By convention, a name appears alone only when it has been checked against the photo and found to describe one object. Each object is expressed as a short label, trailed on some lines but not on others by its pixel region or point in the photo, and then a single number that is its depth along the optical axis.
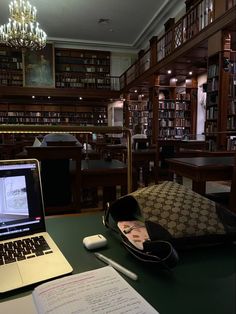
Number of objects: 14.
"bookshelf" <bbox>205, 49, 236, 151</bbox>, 4.80
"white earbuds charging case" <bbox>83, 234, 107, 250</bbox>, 0.78
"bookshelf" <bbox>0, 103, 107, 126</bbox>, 11.32
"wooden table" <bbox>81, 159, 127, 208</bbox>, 2.57
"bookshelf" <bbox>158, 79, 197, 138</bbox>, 8.49
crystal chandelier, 5.47
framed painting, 10.54
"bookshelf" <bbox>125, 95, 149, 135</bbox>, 10.54
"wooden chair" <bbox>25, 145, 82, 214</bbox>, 2.36
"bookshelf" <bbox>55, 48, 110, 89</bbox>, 11.03
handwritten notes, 0.50
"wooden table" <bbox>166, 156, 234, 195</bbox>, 2.23
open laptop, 0.66
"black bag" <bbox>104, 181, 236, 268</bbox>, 0.67
